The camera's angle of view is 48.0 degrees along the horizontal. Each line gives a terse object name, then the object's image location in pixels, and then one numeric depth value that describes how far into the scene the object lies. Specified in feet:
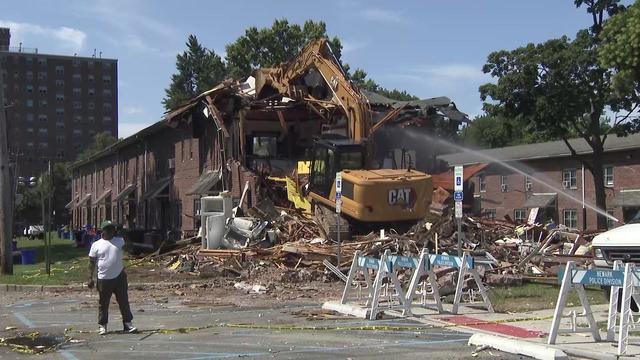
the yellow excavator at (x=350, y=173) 66.03
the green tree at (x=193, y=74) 272.72
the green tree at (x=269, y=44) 214.48
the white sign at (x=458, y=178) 46.08
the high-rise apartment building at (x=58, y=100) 430.61
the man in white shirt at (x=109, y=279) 35.42
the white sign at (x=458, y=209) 44.91
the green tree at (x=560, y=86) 122.31
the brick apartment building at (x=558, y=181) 153.38
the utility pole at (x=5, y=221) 76.79
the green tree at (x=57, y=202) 333.42
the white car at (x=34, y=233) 231.09
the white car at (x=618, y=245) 34.42
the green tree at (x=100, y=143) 375.04
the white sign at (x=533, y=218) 81.96
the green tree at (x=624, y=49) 48.19
